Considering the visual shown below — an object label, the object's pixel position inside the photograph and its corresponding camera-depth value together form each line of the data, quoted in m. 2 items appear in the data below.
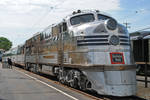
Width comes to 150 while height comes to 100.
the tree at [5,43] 132.88
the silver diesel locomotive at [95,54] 9.10
